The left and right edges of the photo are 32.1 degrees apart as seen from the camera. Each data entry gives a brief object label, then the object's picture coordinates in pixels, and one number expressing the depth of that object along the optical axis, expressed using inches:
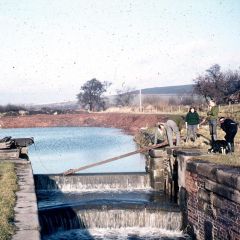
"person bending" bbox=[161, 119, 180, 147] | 693.3
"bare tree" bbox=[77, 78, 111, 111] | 4488.2
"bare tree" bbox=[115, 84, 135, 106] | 4628.4
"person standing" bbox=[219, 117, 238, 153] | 583.2
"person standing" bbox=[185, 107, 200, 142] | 759.7
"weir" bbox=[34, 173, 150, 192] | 719.1
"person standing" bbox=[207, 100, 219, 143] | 705.6
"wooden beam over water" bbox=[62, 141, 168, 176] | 717.3
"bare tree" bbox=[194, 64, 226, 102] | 2318.4
